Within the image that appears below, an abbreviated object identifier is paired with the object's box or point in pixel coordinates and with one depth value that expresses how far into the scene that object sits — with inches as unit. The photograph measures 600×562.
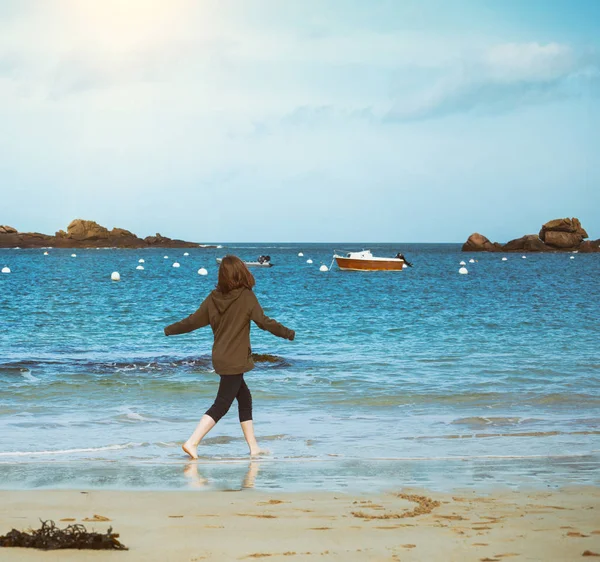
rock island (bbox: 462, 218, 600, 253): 5300.2
